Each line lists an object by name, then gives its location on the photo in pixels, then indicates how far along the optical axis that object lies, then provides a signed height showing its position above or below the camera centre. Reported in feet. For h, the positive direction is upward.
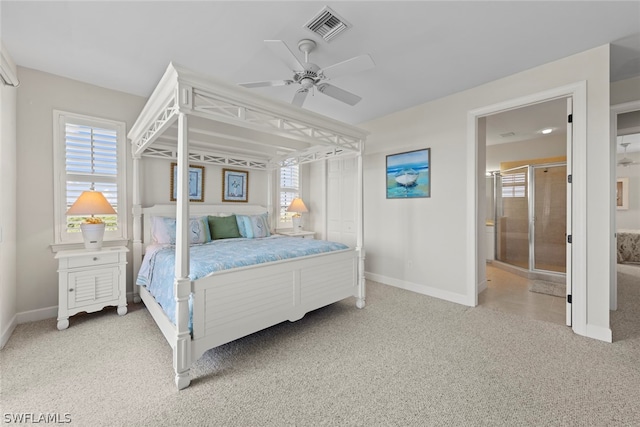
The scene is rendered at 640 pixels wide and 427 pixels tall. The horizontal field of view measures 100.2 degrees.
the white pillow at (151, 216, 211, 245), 10.98 -0.77
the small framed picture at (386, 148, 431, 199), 12.89 +1.94
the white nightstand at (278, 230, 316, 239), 16.09 -1.28
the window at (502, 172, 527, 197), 17.80 +1.97
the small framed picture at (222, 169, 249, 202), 14.60 +1.52
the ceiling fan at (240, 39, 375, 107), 6.83 +3.96
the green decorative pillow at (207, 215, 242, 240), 12.53 -0.70
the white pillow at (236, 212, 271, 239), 13.34 -0.68
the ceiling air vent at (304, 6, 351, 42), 6.79 +5.05
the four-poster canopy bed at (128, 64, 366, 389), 6.53 -1.57
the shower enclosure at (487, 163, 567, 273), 16.05 -0.26
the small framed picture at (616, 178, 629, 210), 21.21 +1.62
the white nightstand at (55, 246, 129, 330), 9.03 -2.43
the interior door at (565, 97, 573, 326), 9.07 +0.45
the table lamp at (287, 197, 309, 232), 16.46 +0.22
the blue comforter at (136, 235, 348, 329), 7.37 -1.40
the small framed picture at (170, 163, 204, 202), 12.95 +1.56
